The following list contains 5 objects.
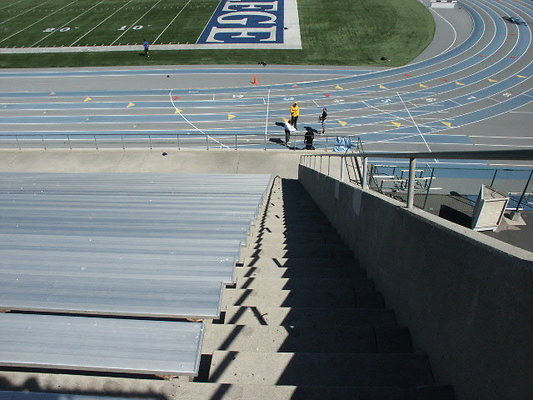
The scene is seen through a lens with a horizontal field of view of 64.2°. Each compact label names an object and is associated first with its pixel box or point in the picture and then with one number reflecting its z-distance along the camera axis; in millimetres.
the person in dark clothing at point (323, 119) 18677
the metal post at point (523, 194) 7551
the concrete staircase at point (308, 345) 2416
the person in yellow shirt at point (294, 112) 18094
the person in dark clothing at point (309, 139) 16719
